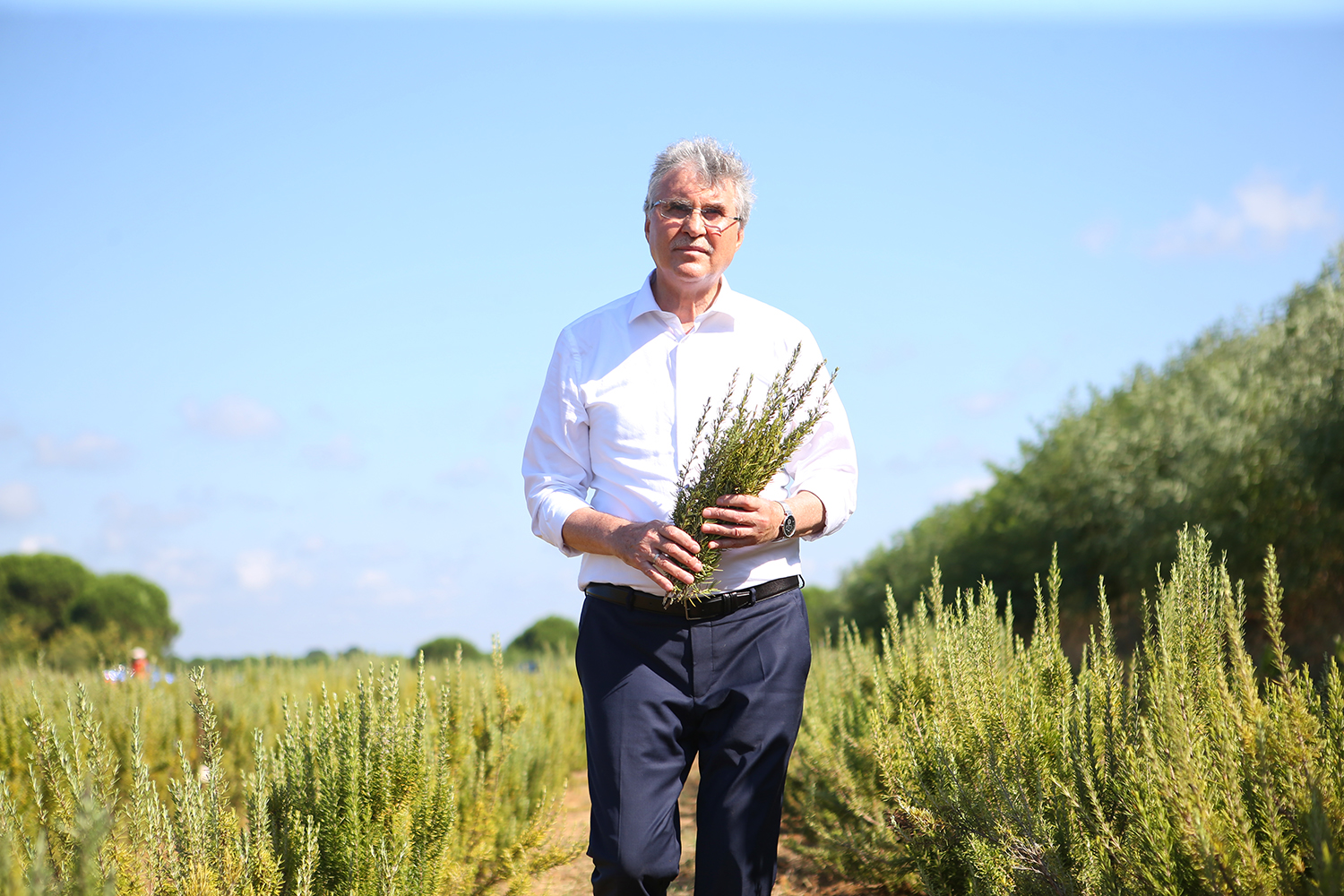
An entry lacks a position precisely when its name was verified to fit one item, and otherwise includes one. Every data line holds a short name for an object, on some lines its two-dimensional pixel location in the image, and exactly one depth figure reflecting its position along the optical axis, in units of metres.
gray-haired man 2.71
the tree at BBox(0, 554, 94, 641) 37.81
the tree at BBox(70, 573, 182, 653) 37.03
